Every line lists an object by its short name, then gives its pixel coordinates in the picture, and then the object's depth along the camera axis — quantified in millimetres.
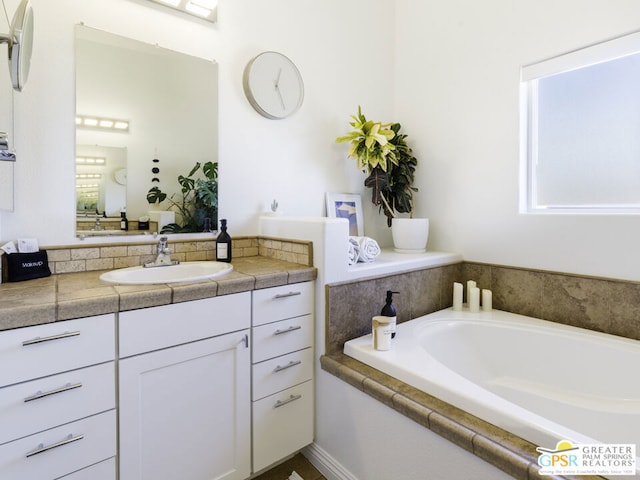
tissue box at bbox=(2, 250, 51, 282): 1331
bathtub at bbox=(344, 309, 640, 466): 1316
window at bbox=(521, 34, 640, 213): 1727
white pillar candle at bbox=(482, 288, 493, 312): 2160
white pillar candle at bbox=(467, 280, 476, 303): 2193
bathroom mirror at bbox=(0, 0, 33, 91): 1053
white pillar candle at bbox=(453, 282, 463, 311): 2162
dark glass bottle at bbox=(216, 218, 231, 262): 1842
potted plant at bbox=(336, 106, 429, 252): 2254
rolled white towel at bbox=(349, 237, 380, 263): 1893
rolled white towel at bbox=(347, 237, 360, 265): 1813
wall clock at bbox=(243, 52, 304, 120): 2010
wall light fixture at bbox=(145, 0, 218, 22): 1755
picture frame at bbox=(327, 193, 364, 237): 2436
